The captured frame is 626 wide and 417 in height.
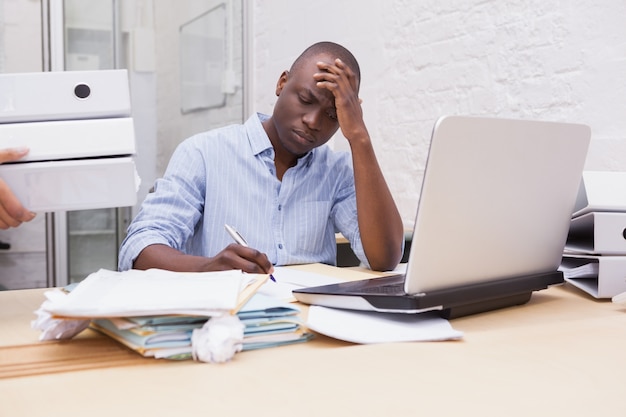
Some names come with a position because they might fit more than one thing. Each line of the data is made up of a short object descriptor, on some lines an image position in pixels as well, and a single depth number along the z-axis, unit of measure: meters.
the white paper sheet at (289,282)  1.01
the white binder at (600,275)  1.09
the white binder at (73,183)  0.84
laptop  0.81
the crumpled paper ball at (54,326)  0.74
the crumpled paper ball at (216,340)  0.69
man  1.39
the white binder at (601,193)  1.13
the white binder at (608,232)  1.11
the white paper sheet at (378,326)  0.79
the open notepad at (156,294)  0.68
